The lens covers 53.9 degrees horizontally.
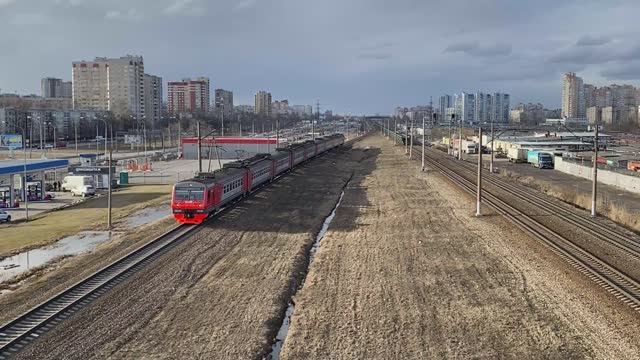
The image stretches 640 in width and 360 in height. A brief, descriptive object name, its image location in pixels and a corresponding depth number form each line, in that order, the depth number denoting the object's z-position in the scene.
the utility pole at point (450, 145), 118.41
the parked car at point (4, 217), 45.66
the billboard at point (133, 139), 151.02
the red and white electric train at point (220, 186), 34.94
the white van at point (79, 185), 62.83
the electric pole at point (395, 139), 145.35
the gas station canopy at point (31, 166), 55.96
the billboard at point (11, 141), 124.75
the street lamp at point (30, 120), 161.52
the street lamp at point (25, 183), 48.49
